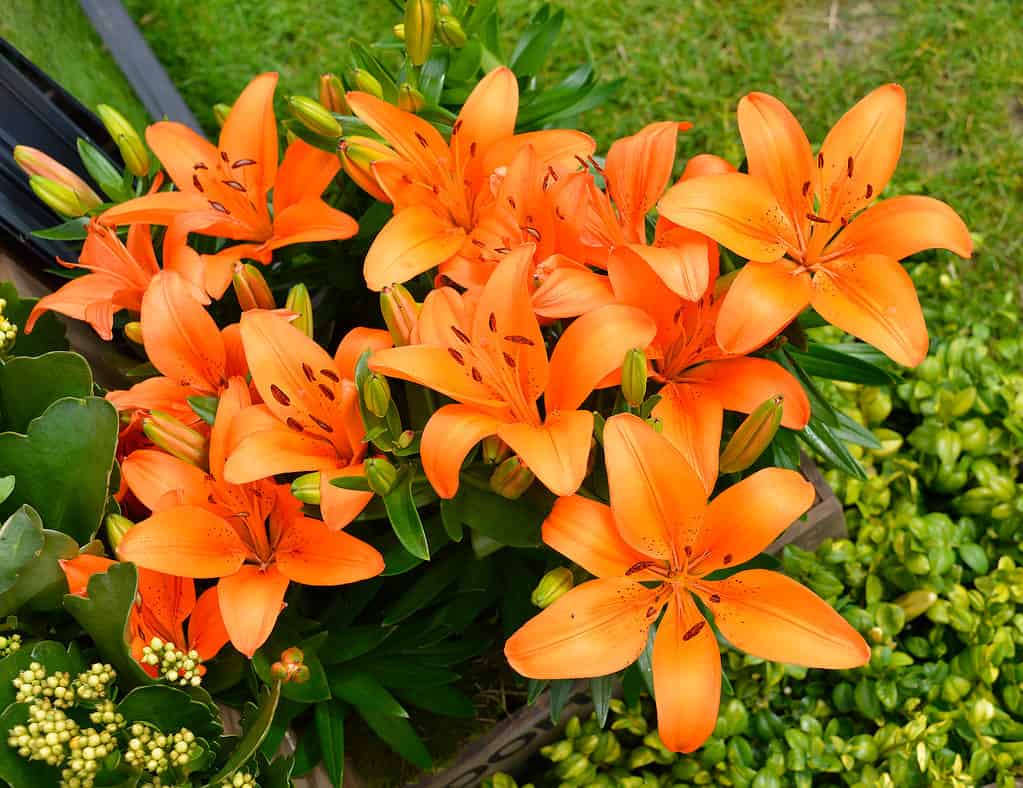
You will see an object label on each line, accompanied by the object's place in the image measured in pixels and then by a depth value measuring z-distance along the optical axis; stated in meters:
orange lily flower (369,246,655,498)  0.86
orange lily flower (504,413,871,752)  0.87
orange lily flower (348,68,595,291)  1.01
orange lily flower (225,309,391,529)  0.94
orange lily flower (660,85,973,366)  0.90
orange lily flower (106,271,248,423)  1.02
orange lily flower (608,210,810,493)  0.94
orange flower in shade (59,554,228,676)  0.97
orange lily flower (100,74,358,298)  1.11
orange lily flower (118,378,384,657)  0.92
